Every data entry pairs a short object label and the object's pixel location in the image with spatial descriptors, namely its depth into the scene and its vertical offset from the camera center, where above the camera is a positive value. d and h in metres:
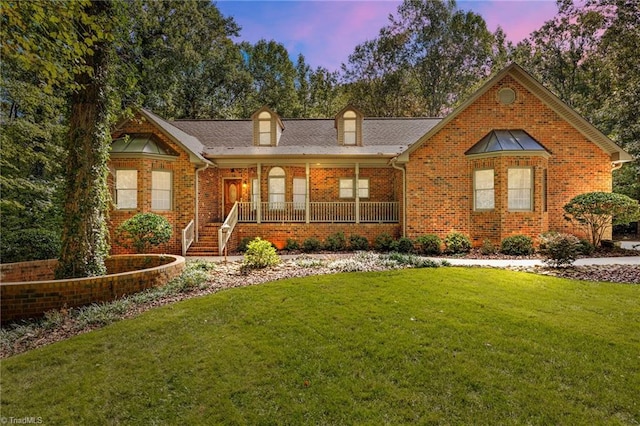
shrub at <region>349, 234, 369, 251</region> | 12.84 -1.46
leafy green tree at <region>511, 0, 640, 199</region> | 13.21 +8.55
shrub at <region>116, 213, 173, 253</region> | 10.78 -0.79
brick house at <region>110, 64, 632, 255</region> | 11.74 +1.36
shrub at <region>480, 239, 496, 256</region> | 11.21 -1.49
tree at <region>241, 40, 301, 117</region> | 28.58 +13.63
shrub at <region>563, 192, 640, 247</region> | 10.59 -0.10
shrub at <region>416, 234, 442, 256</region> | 11.77 -1.39
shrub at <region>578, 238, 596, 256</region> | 10.79 -1.42
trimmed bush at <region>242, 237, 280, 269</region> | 8.71 -1.36
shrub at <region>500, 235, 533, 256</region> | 10.89 -1.35
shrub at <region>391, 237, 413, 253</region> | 12.07 -1.47
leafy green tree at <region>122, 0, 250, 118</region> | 21.39 +11.37
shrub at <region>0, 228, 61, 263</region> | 9.15 -1.11
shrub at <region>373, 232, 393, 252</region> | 12.56 -1.40
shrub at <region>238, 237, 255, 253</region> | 12.99 -1.51
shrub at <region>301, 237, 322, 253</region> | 12.88 -1.54
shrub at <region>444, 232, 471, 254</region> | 11.62 -1.37
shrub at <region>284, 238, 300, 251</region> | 13.13 -1.58
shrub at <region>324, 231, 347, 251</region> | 12.88 -1.46
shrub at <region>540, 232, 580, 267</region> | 8.23 -1.11
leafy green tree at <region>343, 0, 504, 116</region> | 26.64 +13.48
